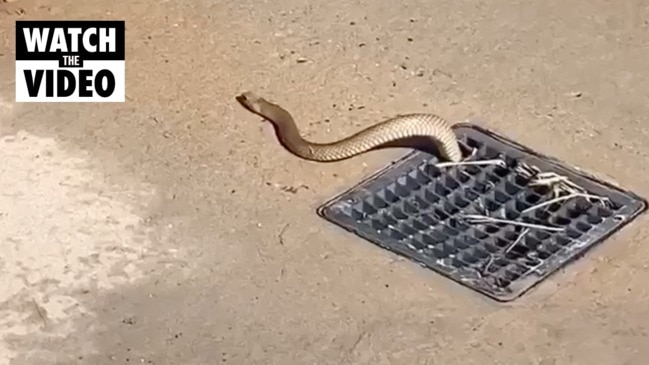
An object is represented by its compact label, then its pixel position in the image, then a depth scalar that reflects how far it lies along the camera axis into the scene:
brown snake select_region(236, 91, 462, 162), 4.23
